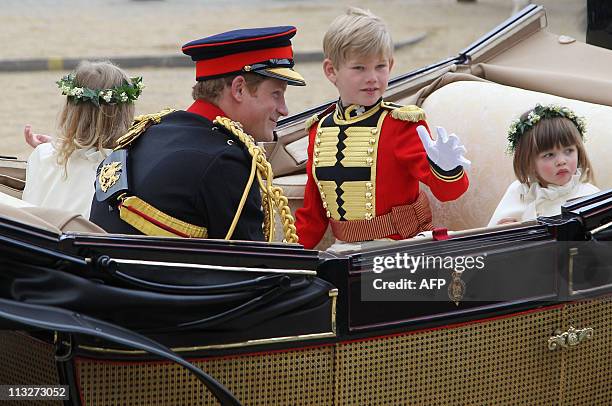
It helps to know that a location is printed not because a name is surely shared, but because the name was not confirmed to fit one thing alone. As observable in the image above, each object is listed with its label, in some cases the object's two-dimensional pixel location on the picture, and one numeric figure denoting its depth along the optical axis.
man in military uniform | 5.33
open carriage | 4.64
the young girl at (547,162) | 6.46
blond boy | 6.59
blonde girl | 6.95
